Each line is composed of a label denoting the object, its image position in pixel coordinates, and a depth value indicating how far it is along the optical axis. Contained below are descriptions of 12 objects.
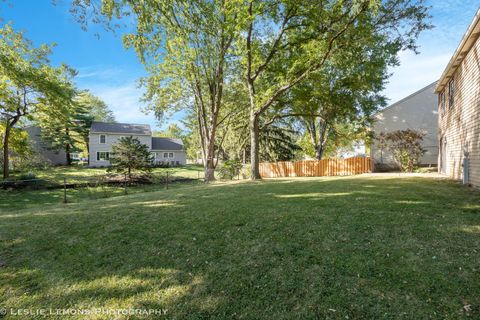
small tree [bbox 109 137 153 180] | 16.36
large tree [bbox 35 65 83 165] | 16.91
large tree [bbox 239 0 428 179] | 9.38
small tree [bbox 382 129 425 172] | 15.69
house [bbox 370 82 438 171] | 19.06
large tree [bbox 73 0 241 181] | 5.46
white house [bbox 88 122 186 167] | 31.06
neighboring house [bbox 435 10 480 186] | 7.57
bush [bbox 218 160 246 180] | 17.95
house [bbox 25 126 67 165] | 28.09
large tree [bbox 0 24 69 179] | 15.00
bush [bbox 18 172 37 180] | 15.80
